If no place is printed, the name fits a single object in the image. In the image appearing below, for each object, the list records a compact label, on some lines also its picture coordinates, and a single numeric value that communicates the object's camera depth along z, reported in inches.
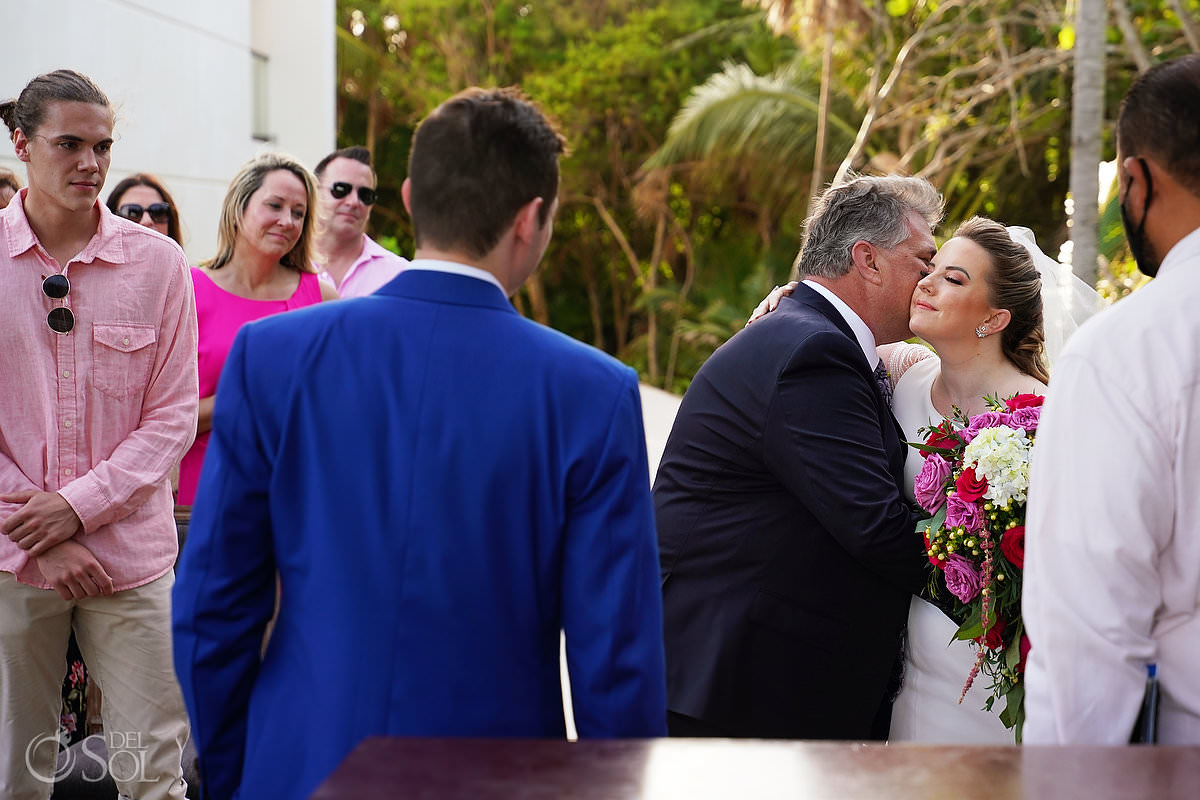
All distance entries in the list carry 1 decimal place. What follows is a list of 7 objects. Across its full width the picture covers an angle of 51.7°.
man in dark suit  129.5
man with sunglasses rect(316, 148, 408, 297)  258.8
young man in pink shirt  144.3
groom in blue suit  82.3
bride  139.9
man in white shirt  79.3
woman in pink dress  198.1
